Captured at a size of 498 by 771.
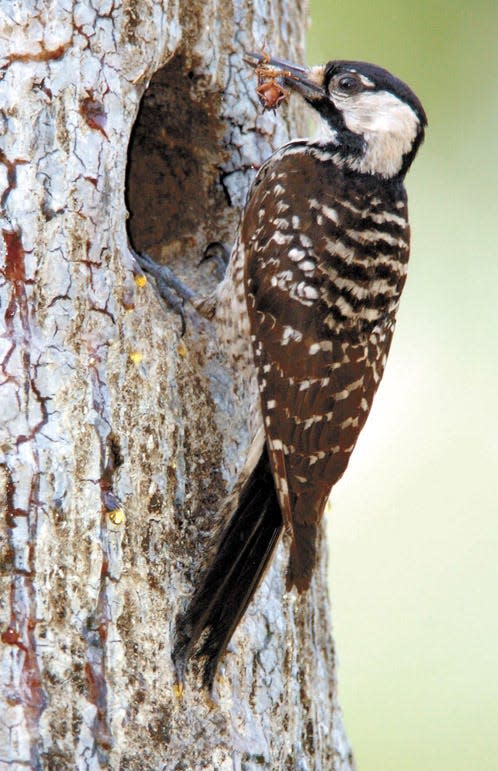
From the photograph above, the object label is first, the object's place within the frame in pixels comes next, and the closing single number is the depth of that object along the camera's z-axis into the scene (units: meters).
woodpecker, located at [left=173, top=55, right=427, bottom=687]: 5.36
